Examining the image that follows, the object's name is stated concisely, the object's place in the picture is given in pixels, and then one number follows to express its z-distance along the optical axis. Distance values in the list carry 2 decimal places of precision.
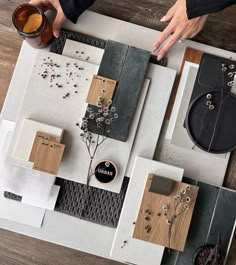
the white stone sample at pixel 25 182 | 1.00
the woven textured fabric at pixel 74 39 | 1.05
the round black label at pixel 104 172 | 1.00
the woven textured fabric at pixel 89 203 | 1.02
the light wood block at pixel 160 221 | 0.97
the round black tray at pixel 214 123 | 1.02
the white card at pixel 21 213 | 1.02
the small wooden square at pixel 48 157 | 0.96
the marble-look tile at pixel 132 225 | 0.99
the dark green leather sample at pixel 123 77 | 1.01
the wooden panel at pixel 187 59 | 1.05
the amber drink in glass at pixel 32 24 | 0.96
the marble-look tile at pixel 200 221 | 1.00
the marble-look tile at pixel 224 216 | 1.00
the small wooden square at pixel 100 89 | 0.99
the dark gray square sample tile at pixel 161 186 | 0.96
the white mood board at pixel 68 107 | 1.01
